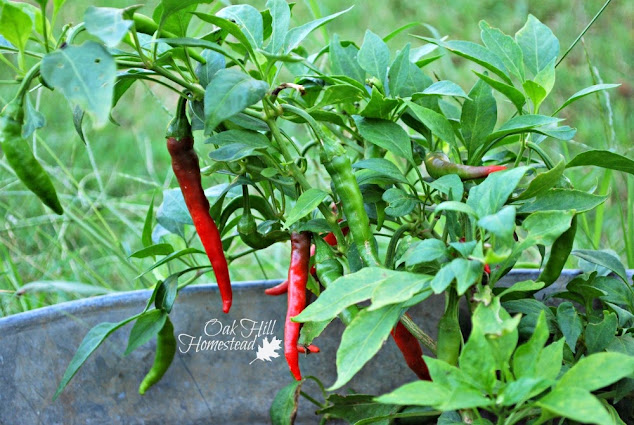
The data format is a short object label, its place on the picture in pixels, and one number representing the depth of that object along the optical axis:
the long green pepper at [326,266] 1.66
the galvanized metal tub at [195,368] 1.79
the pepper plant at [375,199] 1.52
